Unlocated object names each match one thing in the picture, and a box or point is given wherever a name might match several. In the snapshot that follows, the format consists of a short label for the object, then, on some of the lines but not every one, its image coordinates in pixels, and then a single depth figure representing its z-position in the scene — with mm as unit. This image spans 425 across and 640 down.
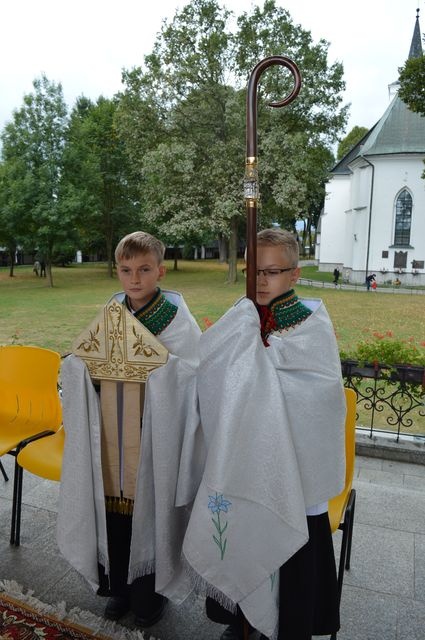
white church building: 28969
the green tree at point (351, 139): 49000
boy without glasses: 2174
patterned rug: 2336
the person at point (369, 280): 26872
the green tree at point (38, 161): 22266
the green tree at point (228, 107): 20734
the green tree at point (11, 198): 22156
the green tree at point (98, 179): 23438
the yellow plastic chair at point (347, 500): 2424
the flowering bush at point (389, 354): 4902
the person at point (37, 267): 29875
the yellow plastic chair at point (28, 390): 3516
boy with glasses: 1809
